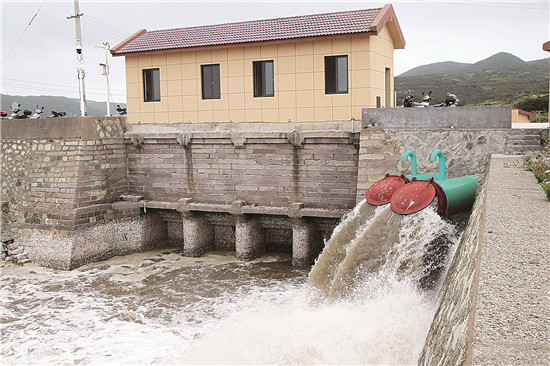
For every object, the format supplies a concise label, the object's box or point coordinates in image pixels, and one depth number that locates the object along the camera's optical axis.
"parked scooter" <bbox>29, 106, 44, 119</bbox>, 16.37
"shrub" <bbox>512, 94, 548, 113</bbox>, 28.48
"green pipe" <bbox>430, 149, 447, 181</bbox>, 8.73
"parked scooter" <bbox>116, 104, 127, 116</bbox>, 17.98
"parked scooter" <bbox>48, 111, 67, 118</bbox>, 16.47
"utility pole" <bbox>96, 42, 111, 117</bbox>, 17.14
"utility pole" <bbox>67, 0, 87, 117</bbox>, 15.97
